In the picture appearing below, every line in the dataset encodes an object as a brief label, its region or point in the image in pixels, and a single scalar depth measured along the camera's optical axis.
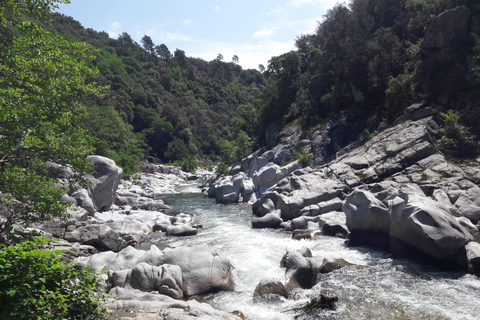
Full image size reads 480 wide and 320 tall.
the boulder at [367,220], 13.38
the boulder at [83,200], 17.21
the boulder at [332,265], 11.50
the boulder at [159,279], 9.70
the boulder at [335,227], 15.61
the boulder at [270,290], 9.62
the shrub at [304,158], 31.16
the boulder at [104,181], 19.65
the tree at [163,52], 130.50
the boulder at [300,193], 19.58
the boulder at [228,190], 28.36
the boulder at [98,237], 13.82
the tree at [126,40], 115.56
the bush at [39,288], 4.37
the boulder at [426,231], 10.60
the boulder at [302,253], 12.01
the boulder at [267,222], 18.62
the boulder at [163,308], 7.50
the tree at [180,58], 131.00
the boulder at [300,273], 10.16
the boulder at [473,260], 10.39
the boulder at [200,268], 10.33
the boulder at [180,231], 17.86
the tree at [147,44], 122.35
